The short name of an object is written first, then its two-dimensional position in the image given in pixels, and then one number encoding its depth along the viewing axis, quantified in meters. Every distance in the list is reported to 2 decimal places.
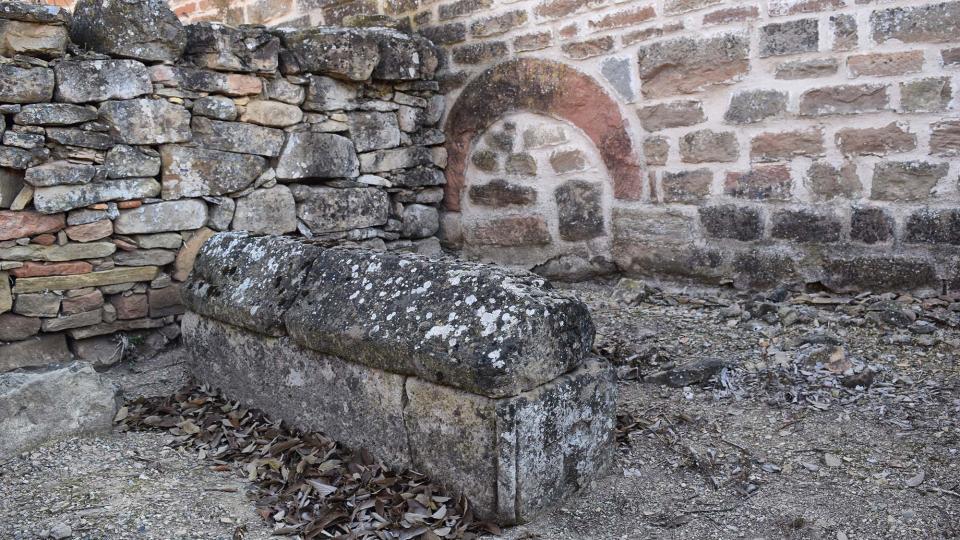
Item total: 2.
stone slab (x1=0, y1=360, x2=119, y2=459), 2.62
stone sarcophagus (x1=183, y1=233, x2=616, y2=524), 2.13
